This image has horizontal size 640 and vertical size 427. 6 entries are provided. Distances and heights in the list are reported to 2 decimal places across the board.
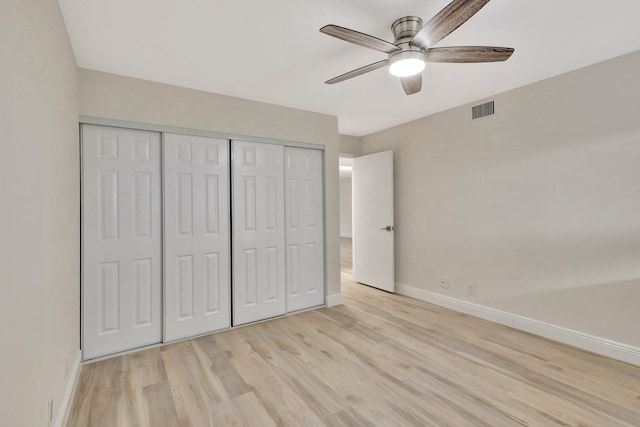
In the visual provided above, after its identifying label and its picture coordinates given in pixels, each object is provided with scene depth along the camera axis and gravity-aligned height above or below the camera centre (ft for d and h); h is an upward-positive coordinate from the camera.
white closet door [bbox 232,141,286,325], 10.62 -0.70
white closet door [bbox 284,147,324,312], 11.87 -0.61
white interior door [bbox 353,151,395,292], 14.55 -0.41
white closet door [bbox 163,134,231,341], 9.42 -0.72
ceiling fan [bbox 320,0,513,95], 5.28 +3.38
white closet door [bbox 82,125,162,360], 8.29 -0.76
